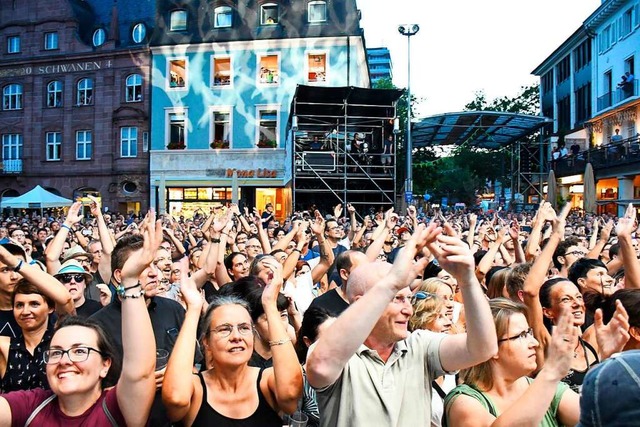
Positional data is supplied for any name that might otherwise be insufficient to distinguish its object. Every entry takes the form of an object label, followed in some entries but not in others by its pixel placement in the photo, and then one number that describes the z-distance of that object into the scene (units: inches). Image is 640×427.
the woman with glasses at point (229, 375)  102.7
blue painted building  1202.6
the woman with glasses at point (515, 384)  89.7
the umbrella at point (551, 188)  706.8
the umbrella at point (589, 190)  673.0
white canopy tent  928.3
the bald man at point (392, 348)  88.8
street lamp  769.6
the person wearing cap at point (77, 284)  175.9
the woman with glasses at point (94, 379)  97.9
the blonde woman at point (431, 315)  154.0
